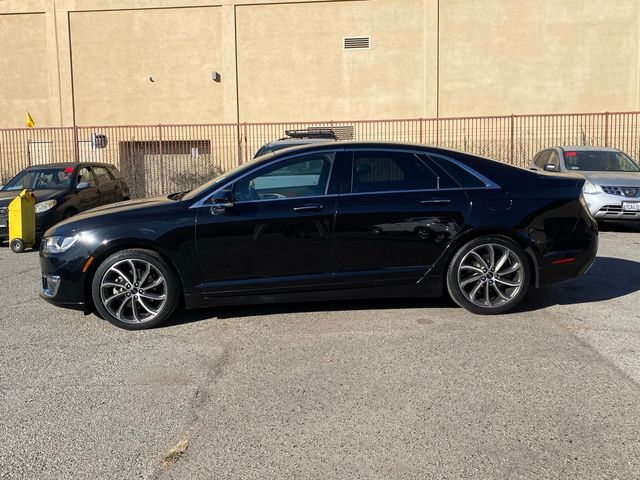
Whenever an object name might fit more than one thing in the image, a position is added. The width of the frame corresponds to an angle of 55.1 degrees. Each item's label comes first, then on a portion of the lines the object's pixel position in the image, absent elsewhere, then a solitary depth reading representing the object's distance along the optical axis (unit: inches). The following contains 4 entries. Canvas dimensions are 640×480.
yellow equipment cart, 397.1
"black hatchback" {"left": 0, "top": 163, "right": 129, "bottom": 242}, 425.4
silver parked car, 410.3
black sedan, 206.1
